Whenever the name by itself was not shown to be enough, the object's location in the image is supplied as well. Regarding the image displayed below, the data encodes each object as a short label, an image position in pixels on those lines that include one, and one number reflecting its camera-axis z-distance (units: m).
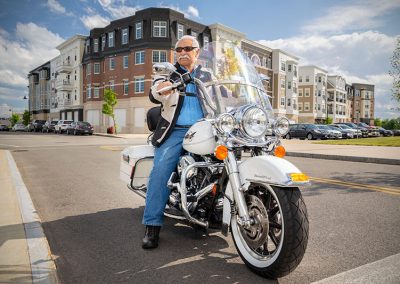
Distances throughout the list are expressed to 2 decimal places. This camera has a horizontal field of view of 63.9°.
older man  3.22
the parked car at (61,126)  39.50
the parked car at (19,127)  57.01
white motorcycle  2.36
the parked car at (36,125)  50.50
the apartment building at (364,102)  96.56
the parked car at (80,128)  34.78
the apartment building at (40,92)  74.88
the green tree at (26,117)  80.69
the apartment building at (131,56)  40.12
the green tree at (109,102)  38.88
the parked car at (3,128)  60.88
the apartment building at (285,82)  59.69
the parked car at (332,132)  30.11
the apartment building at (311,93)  74.62
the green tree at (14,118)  95.03
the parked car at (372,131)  39.08
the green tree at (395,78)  22.70
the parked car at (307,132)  29.88
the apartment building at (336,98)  82.44
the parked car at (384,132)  42.52
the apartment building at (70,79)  54.88
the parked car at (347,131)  32.41
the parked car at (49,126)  45.69
